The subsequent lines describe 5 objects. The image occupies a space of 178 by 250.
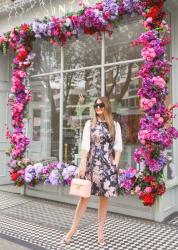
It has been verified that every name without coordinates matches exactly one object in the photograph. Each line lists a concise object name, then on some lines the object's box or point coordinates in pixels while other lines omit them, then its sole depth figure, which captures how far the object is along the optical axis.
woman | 5.21
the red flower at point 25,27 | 8.67
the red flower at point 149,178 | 6.58
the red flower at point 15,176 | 8.66
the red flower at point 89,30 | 7.87
